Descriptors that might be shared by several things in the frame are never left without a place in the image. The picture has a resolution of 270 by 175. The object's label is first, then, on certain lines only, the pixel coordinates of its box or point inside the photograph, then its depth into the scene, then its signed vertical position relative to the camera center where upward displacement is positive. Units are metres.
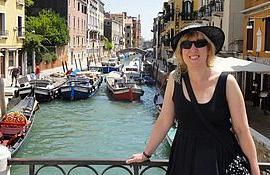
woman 2.16 -0.28
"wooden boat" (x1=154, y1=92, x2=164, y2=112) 19.87 -1.94
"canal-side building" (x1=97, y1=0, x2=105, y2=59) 68.19 +4.46
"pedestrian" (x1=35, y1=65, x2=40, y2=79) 28.22 -1.01
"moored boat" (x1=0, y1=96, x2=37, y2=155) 11.85 -2.02
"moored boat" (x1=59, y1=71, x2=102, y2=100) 25.17 -1.78
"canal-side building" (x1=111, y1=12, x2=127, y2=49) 107.88 +8.86
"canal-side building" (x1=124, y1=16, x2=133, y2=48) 119.00 +6.27
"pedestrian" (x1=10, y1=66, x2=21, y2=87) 23.26 -0.93
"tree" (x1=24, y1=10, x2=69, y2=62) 29.30 +1.72
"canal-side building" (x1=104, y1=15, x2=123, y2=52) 85.38 +4.65
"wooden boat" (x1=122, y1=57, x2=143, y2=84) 34.85 -1.24
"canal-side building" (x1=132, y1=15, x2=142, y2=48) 129.88 +7.19
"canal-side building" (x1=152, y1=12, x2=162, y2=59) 54.56 +1.69
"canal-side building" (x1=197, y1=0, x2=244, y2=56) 20.08 +1.62
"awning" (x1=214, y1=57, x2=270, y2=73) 11.88 -0.21
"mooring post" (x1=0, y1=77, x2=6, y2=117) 16.42 -1.62
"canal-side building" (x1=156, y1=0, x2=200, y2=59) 31.64 +3.25
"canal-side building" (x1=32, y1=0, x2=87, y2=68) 42.00 +3.56
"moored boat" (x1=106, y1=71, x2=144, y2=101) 25.88 -1.91
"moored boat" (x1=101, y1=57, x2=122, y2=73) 44.94 -1.04
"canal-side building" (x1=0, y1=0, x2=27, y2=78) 24.98 +1.11
